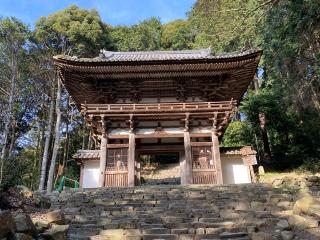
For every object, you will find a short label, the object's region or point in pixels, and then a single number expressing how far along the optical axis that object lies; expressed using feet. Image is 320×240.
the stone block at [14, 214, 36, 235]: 12.61
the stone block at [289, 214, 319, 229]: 15.98
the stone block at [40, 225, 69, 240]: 13.24
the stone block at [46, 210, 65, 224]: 15.33
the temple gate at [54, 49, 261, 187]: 34.92
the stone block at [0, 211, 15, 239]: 11.36
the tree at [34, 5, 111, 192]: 59.13
